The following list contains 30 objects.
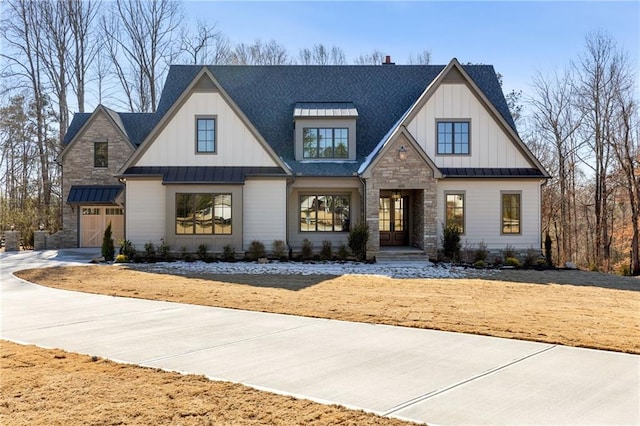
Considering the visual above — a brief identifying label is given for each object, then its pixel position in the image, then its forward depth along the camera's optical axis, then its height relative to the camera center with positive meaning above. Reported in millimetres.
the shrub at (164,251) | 19156 -1220
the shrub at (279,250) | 19531 -1166
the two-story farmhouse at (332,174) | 19469 +1785
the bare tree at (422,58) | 41222 +13337
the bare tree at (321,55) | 43094 +14084
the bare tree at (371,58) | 43291 +13939
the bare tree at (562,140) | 31031 +5134
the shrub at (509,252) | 19891 -1211
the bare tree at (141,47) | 38531 +13071
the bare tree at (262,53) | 41562 +13734
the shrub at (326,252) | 19484 -1237
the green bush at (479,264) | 18214 -1550
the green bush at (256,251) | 19391 -1206
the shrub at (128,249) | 19234 -1153
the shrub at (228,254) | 19188 -1311
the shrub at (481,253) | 19405 -1250
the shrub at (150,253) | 19047 -1289
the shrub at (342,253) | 19484 -1265
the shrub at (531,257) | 19108 -1387
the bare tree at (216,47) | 39562 +13582
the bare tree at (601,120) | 28686 +5885
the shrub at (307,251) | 19586 -1228
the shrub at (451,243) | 19422 -852
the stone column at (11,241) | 25875 -1172
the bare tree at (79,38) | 35219 +12660
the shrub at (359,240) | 19078 -768
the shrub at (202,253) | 19150 -1276
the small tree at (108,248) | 18953 -1095
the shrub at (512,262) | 18672 -1509
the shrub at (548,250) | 19516 -1118
